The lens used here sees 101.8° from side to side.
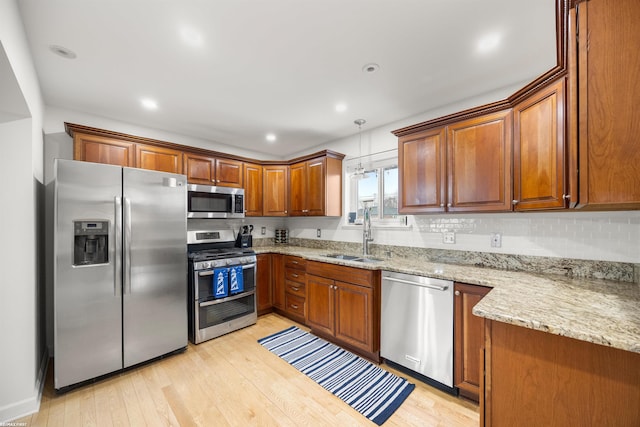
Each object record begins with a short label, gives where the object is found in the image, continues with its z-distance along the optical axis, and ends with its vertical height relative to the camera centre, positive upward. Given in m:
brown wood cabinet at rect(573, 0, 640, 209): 0.94 +0.42
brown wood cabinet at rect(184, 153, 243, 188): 3.34 +0.59
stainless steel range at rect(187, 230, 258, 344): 2.84 -0.87
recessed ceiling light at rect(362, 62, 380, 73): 2.02 +1.15
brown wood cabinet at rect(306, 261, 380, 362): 2.42 -0.94
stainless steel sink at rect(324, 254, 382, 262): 3.16 -0.55
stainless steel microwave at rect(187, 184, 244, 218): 3.17 +0.16
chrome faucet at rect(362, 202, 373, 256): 3.20 -0.22
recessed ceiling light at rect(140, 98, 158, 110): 2.57 +1.12
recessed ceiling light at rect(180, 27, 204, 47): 1.64 +1.15
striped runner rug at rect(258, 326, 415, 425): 1.91 -1.40
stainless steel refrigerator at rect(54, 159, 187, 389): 2.02 -0.47
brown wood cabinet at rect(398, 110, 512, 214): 2.06 +0.41
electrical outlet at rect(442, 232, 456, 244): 2.61 -0.25
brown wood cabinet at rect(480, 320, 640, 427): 0.97 -0.69
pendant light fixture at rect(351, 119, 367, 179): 3.36 +0.57
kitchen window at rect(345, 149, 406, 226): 3.25 +0.32
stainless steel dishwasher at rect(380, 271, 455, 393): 1.98 -0.92
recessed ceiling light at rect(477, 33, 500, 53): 1.69 +1.15
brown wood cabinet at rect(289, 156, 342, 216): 3.58 +0.38
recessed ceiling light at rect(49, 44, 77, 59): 1.78 +1.15
